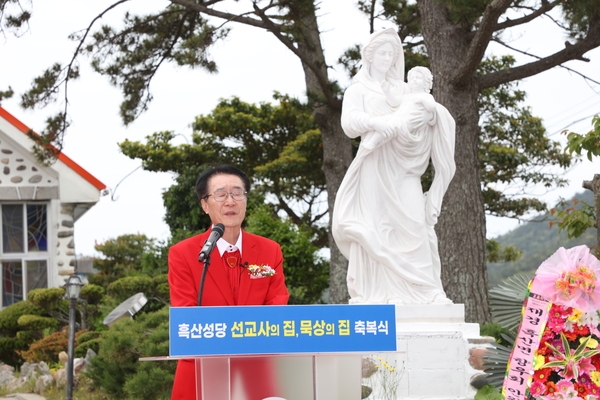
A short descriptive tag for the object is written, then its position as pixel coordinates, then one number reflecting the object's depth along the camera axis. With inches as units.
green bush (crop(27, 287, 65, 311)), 547.5
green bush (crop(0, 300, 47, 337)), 553.6
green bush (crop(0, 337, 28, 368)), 538.9
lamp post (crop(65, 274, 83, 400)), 377.7
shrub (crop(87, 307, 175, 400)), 333.1
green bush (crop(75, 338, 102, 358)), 454.0
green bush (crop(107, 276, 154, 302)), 500.4
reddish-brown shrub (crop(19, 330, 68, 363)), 486.6
